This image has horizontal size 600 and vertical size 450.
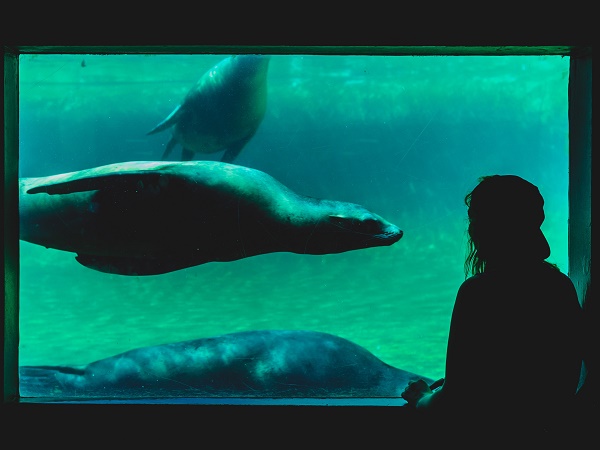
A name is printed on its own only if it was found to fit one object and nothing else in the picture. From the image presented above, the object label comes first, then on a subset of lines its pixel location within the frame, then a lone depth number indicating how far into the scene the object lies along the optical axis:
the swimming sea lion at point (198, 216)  3.33
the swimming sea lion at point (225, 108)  6.33
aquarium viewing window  3.06
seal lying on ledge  3.46
